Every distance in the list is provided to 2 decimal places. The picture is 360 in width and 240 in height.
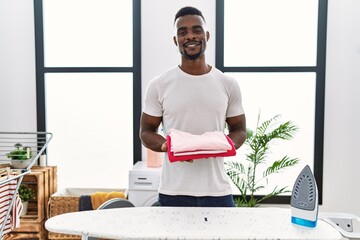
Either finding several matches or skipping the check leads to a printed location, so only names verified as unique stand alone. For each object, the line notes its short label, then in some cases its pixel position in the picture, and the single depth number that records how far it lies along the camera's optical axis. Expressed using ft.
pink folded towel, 3.96
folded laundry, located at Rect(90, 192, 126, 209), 8.18
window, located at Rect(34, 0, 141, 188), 9.34
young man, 4.34
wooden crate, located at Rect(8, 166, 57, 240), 8.30
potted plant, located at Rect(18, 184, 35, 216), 8.36
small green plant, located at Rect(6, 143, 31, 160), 8.31
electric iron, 3.49
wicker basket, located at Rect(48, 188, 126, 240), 8.30
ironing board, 3.33
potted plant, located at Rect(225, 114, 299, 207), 8.13
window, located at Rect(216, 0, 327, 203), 9.00
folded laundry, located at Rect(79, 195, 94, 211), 8.17
